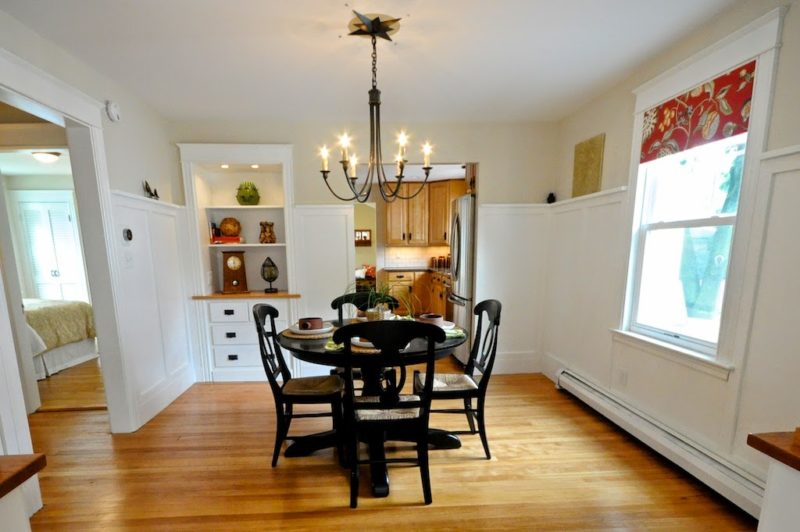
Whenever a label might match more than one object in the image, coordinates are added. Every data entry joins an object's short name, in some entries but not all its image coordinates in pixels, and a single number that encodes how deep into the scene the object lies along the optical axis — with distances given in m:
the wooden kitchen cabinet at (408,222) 5.46
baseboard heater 1.47
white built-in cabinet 2.93
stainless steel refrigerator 3.25
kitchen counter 5.68
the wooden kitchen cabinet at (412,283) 5.63
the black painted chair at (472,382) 1.93
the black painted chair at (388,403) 1.47
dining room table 1.65
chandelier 1.55
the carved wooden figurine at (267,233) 3.18
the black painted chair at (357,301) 2.42
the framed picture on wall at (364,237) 6.72
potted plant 2.07
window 1.63
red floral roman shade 1.55
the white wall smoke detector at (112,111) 2.12
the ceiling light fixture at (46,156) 3.15
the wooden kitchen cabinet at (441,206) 5.12
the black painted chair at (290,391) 1.86
